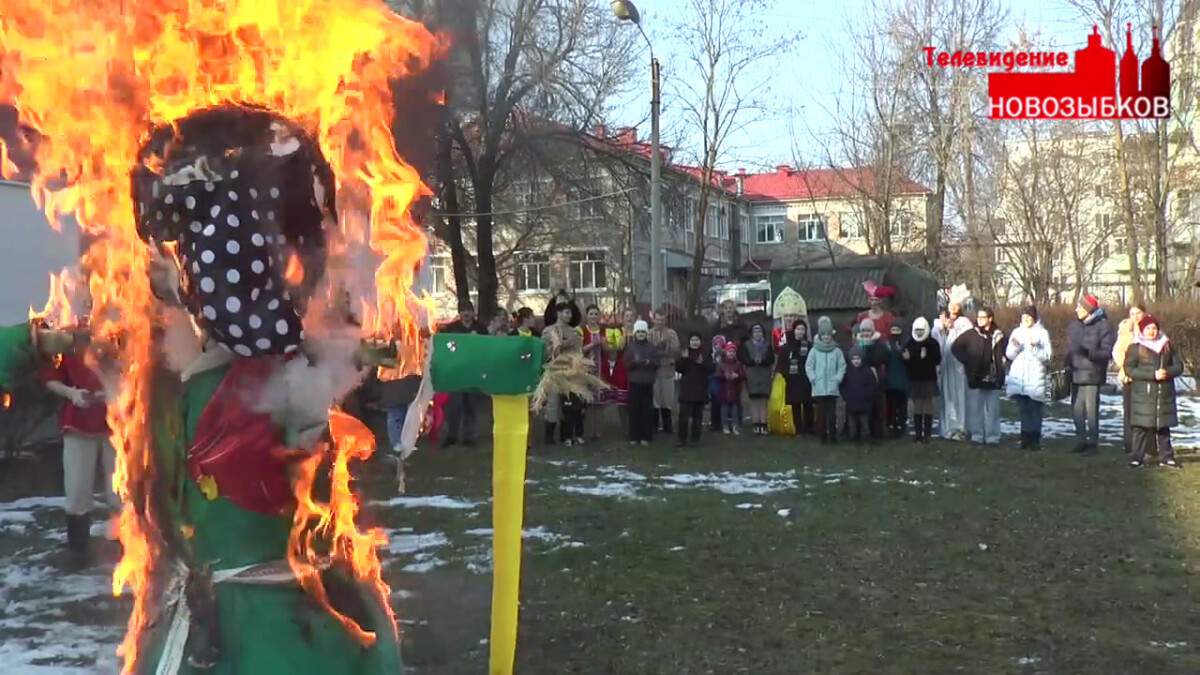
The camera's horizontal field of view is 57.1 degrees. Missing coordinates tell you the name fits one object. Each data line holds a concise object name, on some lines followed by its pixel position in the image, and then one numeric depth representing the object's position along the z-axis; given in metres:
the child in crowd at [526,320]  12.05
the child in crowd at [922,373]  12.27
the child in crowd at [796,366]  12.80
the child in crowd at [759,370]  13.10
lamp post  17.44
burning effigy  2.24
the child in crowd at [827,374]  12.37
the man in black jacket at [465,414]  11.21
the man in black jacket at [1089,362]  11.20
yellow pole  2.64
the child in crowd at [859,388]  12.20
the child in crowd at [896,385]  12.31
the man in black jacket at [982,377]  11.88
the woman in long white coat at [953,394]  12.41
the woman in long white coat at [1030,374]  11.59
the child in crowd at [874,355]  12.26
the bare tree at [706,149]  27.33
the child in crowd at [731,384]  13.31
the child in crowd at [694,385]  12.31
